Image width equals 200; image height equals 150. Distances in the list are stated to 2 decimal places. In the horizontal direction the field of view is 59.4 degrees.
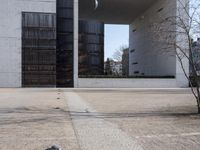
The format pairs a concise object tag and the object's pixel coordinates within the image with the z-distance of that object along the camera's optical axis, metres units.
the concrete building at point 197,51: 8.88
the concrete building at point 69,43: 20.28
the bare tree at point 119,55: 45.70
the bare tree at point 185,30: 7.00
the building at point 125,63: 39.34
